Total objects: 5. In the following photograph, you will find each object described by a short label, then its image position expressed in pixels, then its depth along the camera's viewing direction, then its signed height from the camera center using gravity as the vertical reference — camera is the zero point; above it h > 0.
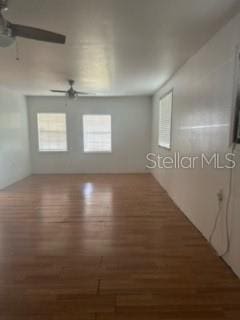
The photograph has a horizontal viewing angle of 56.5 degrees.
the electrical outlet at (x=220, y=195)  2.39 -0.74
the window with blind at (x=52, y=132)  7.21 -0.23
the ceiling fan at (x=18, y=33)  1.80 +0.76
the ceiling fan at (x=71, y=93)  4.73 +0.67
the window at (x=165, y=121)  4.82 +0.11
